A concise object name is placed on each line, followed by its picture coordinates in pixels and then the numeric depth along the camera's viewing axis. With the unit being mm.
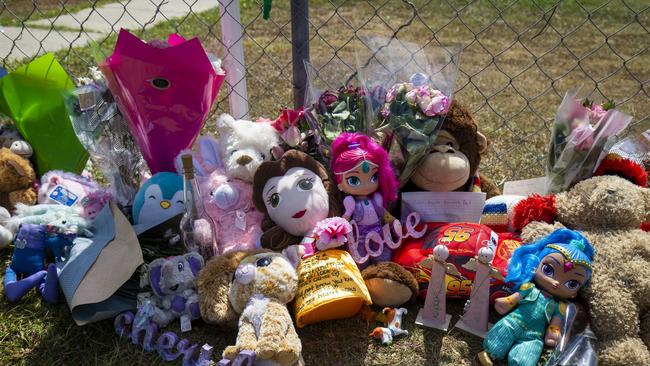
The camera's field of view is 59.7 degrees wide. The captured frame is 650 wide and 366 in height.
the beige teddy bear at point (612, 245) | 1740
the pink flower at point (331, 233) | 1950
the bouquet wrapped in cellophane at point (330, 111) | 2184
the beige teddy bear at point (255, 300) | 1628
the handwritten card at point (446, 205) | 2150
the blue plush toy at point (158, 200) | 2168
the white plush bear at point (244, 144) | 2201
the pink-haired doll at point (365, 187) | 2029
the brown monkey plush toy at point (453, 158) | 2117
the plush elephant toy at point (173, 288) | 1911
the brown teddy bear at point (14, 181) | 2352
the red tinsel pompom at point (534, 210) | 2055
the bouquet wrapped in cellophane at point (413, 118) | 2090
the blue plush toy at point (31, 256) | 2016
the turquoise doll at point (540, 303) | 1741
